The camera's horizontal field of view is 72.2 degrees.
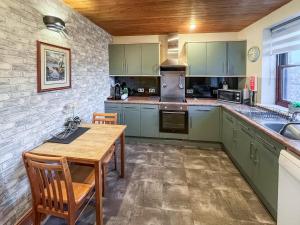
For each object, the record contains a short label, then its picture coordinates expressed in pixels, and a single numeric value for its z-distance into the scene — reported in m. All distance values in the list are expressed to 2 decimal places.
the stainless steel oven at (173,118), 3.98
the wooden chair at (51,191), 1.49
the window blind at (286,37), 2.67
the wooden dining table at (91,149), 1.69
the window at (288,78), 2.91
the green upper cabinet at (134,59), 4.27
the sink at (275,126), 2.28
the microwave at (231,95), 3.74
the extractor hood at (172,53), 4.19
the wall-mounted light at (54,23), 2.18
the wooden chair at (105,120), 2.93
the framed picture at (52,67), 2.12
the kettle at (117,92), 4.38
